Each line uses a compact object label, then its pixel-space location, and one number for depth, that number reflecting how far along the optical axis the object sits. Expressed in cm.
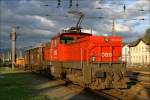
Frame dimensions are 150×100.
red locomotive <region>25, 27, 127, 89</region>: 1000
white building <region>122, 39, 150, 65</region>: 5146
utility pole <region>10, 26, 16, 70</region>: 2611
